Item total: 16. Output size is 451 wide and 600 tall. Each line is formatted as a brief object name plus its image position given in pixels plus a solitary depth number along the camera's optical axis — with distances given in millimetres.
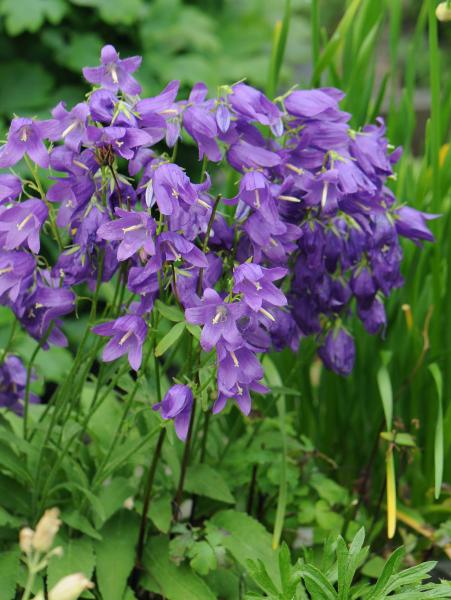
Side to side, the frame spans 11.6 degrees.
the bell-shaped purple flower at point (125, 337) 1212
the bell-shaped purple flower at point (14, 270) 1232
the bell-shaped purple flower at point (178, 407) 1210
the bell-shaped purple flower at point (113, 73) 1204
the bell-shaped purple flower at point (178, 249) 1186
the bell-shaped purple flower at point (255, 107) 1223
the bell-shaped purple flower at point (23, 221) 1215
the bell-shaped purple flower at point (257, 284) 1172
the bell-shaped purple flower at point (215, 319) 1174
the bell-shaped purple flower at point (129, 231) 1183
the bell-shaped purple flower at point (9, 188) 1215
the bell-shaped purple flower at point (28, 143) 1201
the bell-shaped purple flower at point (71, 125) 1186
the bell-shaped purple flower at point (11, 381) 1347
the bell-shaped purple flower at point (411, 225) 1316
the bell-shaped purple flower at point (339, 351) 1325
